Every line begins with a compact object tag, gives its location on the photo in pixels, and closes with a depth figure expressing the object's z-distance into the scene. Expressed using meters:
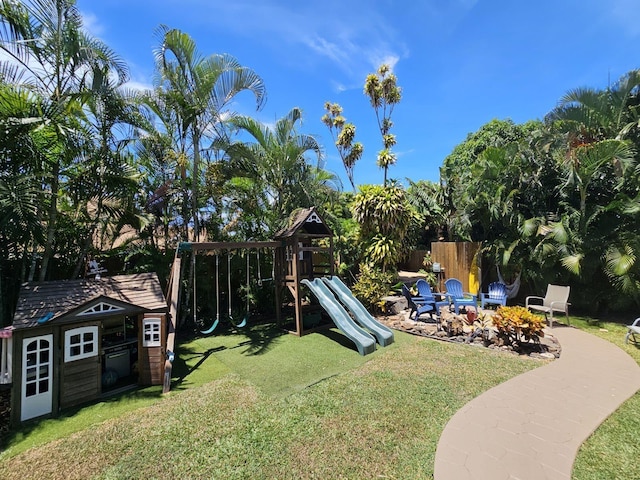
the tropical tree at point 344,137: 22.46
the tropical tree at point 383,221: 11.38
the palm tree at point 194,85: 7.30
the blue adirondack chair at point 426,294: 8.89
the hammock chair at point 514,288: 10.77
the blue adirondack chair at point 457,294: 9.30
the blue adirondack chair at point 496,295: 9.73
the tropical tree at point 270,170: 9.57
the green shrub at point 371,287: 9.90
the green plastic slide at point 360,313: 7.05
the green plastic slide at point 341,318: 6.53
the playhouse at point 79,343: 4.06
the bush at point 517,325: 6.25
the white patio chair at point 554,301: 8.24
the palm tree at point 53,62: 5.07
